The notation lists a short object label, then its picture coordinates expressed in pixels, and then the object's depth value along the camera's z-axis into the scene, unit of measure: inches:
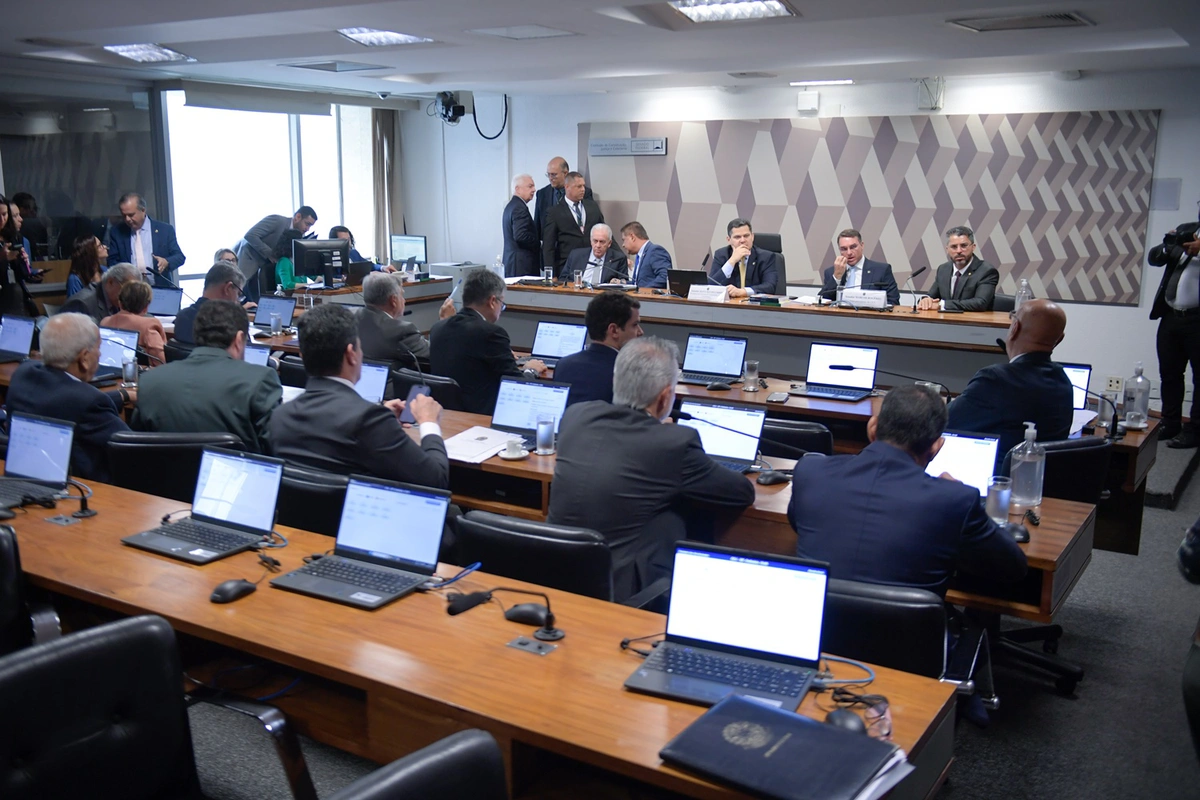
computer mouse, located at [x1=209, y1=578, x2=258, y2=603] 93.4
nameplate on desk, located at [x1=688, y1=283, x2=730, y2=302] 276.2
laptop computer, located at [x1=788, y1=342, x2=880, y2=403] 205.9
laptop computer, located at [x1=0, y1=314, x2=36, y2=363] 246.4
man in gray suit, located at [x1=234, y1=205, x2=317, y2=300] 375.6
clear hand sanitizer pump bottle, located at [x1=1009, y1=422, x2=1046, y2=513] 122.4
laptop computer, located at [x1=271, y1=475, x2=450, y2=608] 96.2
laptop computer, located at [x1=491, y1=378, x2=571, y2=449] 160.4
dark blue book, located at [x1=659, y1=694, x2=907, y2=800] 61.2
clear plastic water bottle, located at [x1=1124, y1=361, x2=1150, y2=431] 173.8
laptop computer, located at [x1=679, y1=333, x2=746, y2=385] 218.2
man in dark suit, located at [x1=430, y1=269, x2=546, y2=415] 194.1
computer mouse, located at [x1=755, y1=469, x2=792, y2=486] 134.1
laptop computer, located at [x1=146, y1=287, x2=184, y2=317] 297.7
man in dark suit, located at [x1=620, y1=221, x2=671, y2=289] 315.0
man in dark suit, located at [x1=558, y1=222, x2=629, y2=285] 319.9
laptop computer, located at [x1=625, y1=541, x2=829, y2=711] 76.4
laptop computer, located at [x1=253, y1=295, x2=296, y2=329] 283.7
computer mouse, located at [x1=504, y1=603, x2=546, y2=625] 87.8
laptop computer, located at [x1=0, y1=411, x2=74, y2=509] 125.3
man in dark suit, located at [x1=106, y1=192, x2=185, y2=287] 324.2
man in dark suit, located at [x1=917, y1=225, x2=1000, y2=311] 265.4
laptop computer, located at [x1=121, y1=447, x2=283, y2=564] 106.8
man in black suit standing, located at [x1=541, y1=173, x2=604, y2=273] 380.2
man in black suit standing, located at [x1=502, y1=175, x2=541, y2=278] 384.5
